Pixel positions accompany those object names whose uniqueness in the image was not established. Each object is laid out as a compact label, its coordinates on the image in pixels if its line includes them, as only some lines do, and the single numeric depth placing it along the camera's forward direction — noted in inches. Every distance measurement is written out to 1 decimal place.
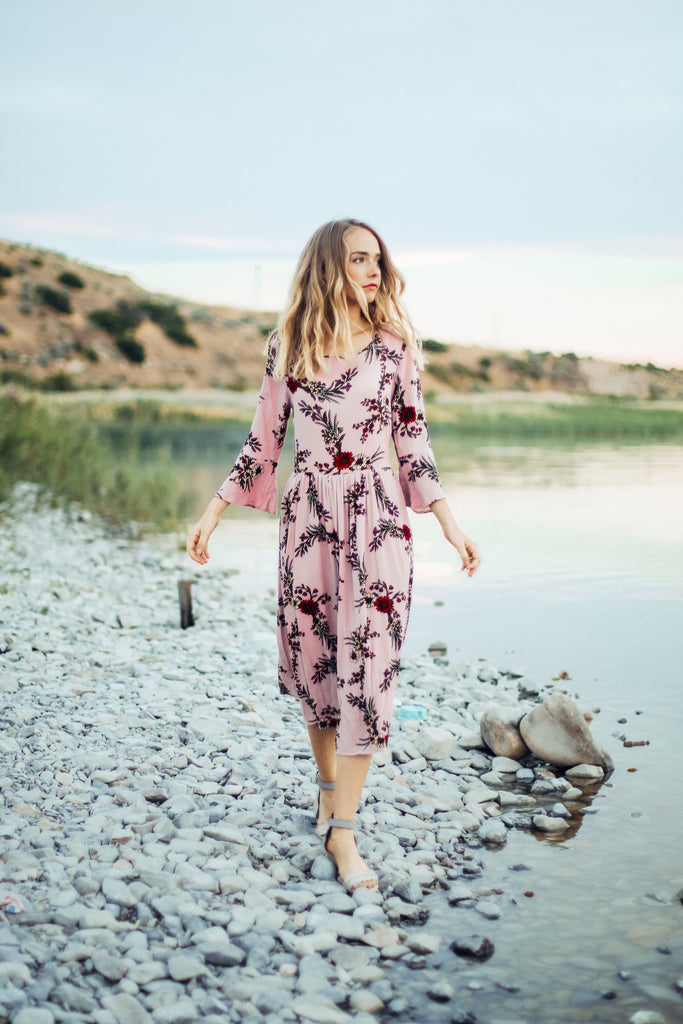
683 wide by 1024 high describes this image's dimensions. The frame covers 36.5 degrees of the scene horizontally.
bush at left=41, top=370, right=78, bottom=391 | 1710.1
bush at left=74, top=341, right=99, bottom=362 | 1994.3
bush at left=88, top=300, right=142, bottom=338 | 2127.2
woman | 121.6
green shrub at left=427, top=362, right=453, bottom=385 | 2484.0
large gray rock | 169.3
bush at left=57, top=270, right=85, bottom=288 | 2247.8
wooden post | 256.8
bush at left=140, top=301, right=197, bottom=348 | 2260.1
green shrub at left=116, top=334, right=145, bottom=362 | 2064.5
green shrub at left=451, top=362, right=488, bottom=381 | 2554.1
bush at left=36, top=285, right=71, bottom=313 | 2096.5
